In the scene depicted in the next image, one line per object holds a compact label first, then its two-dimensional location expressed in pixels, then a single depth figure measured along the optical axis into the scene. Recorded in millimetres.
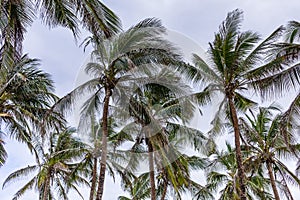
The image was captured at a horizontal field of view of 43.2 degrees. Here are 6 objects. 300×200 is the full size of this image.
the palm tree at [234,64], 12617
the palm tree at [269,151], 16625
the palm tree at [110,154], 17578
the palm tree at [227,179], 18734
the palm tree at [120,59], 11484
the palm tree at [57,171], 17666
